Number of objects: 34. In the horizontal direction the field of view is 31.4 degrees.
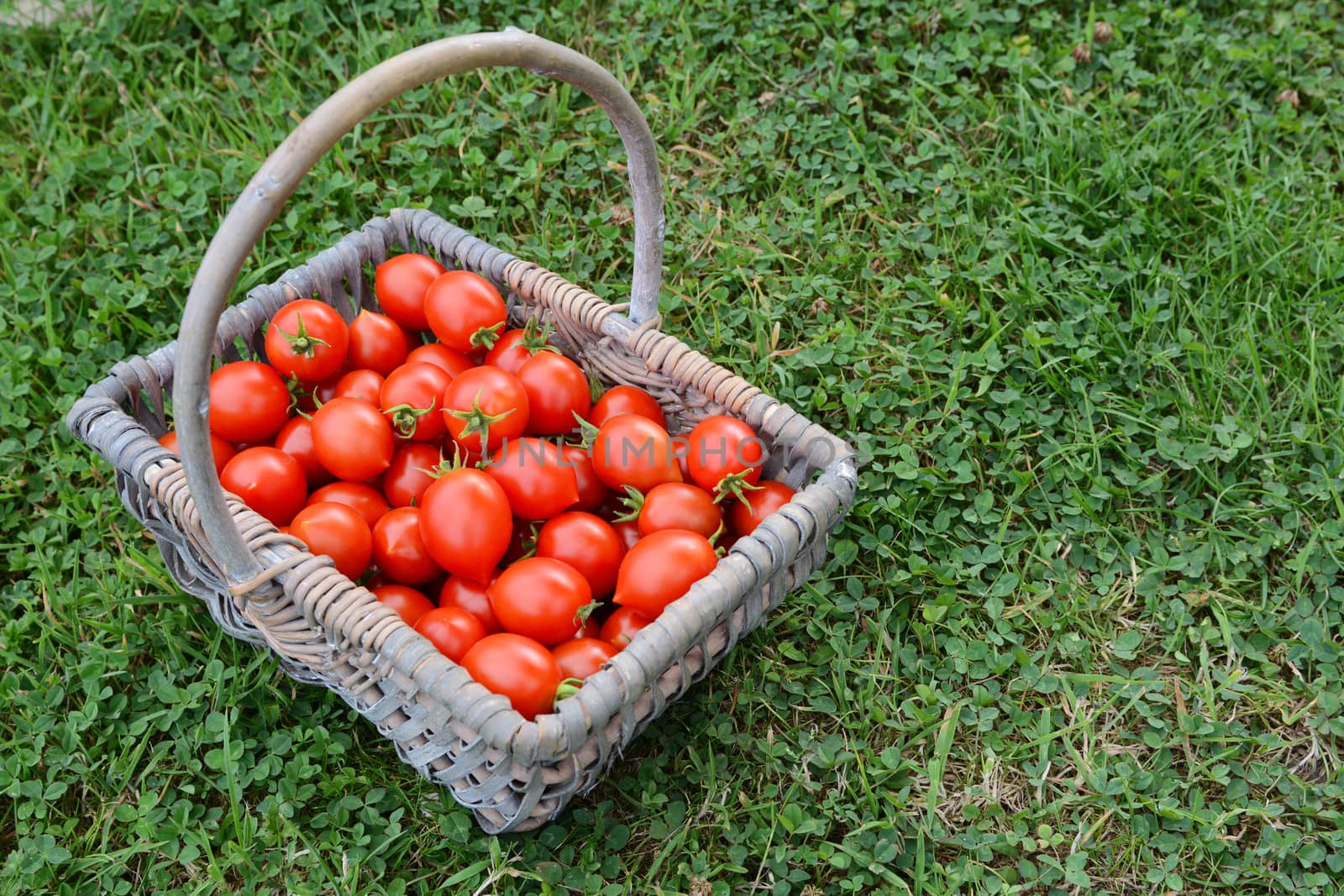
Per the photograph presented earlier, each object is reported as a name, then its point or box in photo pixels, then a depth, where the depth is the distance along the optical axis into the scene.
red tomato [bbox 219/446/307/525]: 1.11
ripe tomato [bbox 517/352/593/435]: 1.16
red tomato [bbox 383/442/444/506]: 1.15
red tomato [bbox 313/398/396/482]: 1.12
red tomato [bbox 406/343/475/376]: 1.18
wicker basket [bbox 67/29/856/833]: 0.99
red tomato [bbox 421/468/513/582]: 1.09
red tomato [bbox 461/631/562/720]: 1.04
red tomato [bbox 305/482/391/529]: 1.13
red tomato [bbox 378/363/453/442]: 1.14
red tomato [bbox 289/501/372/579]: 1.08
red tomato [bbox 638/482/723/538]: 1.11
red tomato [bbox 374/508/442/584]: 1.11
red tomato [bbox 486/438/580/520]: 1.12
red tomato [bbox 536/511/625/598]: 1.11
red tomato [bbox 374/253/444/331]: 1.19
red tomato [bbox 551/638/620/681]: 1.07
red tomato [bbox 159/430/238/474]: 1.13
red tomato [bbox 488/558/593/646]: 1.08
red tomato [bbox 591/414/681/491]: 1.12
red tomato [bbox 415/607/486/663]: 1.08
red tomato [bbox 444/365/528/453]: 1.12
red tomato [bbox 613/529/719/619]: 1.07
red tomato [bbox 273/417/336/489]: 1.15
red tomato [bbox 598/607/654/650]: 1.09
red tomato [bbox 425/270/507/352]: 1.17
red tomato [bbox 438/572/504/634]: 1.11
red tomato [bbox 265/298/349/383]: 1.14
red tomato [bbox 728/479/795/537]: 1.12
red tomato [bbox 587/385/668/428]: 1.16
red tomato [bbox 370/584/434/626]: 1.10
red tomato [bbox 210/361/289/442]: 1.13
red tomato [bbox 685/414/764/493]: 1.12
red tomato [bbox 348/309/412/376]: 1.18
